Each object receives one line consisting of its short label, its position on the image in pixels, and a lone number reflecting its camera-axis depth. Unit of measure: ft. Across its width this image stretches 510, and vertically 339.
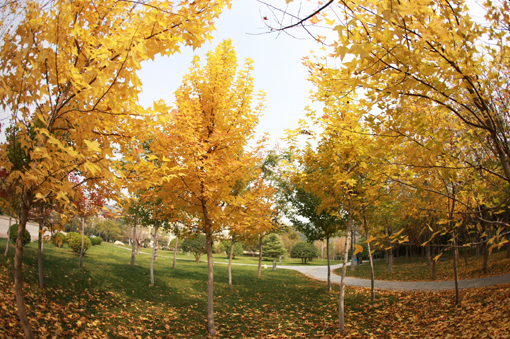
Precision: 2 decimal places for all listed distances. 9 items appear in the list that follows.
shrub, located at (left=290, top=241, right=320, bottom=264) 120.87
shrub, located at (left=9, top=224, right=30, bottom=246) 38.11
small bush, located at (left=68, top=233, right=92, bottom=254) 43.88
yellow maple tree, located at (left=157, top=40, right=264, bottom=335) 19.81
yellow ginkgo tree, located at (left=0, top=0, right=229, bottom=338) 8.15
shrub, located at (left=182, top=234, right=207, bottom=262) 82.28
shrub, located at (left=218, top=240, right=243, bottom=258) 127.38
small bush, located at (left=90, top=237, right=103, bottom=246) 76.38
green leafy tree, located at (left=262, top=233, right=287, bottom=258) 128.06
